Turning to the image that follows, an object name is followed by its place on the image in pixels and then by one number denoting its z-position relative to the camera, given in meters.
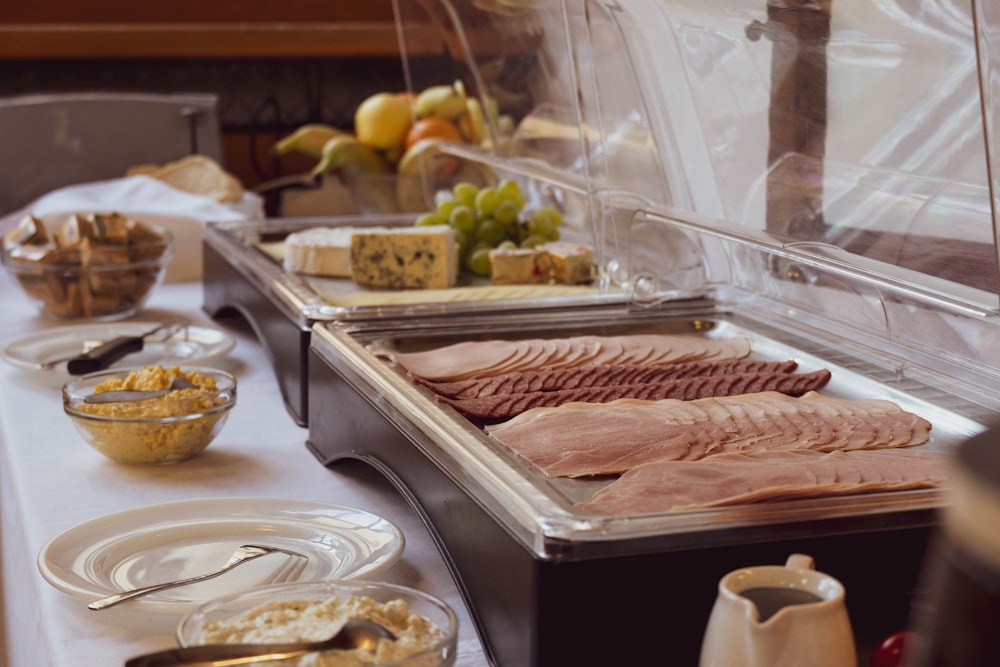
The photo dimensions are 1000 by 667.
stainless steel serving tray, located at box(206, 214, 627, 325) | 1.26
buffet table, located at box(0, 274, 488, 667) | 0.80
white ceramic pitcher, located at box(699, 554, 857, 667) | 0.57
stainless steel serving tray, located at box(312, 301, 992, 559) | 0.67
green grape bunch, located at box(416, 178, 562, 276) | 1.68
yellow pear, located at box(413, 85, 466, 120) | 2.12
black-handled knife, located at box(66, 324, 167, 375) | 1.39
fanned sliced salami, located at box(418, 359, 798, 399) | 1.02
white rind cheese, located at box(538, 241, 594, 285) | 1.54
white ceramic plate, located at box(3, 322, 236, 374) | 1.48
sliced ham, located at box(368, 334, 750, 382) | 1.08
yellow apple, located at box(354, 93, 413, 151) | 2.31
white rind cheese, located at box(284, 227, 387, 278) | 1.56
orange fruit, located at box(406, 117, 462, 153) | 2.16
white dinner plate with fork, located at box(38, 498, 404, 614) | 0.82
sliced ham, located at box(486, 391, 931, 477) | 0.84
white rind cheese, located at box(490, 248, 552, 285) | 1.54
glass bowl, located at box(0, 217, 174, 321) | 1.70
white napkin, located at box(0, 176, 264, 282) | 2.10
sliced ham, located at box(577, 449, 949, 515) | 0.72
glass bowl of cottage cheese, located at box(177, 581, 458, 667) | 0.62
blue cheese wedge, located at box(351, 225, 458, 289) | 1.53
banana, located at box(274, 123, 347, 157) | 2.69
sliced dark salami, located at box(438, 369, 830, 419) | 0.97
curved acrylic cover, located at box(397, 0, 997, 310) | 0.92
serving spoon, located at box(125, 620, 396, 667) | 0.60
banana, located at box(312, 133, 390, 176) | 2.32
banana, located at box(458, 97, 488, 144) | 2.05
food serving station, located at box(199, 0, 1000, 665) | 0.67
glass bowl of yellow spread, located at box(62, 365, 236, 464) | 1.11
